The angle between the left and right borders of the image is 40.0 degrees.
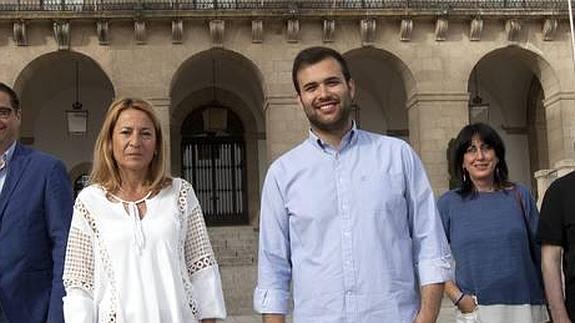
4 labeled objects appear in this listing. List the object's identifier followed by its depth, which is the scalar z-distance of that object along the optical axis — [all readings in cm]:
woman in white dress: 323
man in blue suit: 386
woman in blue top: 454
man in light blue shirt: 308
